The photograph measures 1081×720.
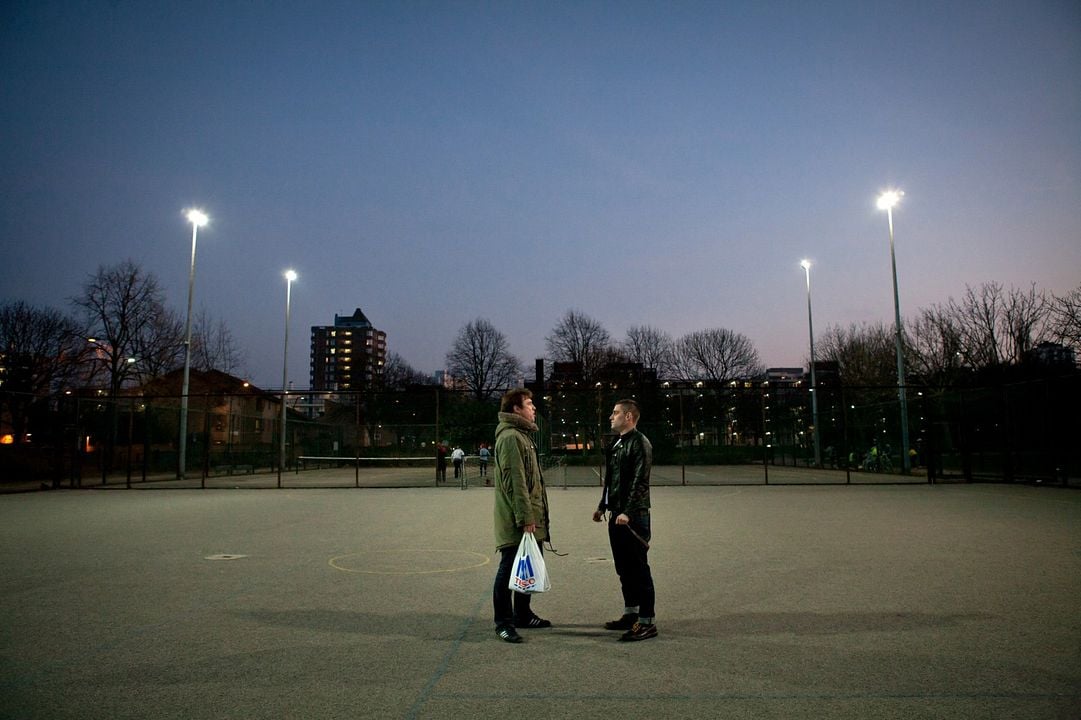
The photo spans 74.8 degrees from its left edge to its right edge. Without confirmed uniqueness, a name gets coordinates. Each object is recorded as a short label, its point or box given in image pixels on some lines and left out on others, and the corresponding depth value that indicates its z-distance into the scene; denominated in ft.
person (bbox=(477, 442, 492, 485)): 96.97
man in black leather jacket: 17.95
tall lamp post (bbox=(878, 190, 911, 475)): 90.27
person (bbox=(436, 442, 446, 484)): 87.93
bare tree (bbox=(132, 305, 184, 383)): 134.62
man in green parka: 18.21
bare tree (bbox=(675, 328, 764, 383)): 197.26
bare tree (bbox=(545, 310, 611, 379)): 202.39
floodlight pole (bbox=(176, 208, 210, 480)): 93.66
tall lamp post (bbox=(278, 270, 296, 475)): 85.35
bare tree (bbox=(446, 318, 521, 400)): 222.89
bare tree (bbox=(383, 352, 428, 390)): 280.96
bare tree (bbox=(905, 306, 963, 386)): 121.29
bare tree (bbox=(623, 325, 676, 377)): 206.08
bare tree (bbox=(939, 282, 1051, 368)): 112.57
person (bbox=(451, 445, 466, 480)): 88.12
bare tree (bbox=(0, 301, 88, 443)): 138.62
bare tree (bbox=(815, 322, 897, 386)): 145.79
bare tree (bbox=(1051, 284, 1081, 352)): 91.71
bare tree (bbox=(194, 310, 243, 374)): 154.92
